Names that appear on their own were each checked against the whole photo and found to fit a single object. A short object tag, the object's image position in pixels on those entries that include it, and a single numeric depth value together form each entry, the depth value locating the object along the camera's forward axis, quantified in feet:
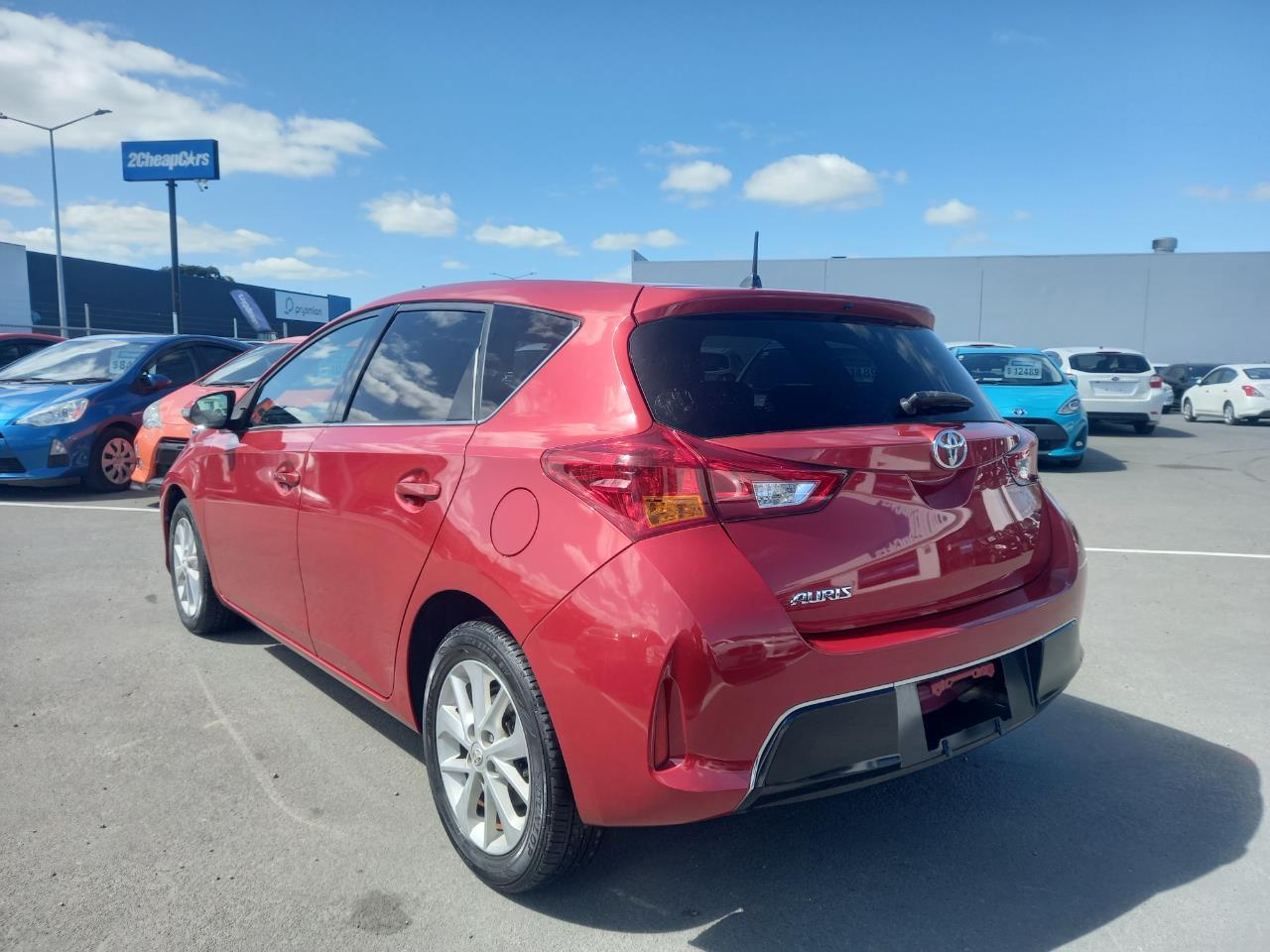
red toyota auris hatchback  7.03
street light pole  102.29
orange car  25.81
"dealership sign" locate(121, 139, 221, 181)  120.88
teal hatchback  38.70
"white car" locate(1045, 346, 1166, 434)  52.24
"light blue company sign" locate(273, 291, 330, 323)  185.15
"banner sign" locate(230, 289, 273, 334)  163.43
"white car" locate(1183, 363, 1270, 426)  68.33
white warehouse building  120.37
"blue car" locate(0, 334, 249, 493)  29.71
